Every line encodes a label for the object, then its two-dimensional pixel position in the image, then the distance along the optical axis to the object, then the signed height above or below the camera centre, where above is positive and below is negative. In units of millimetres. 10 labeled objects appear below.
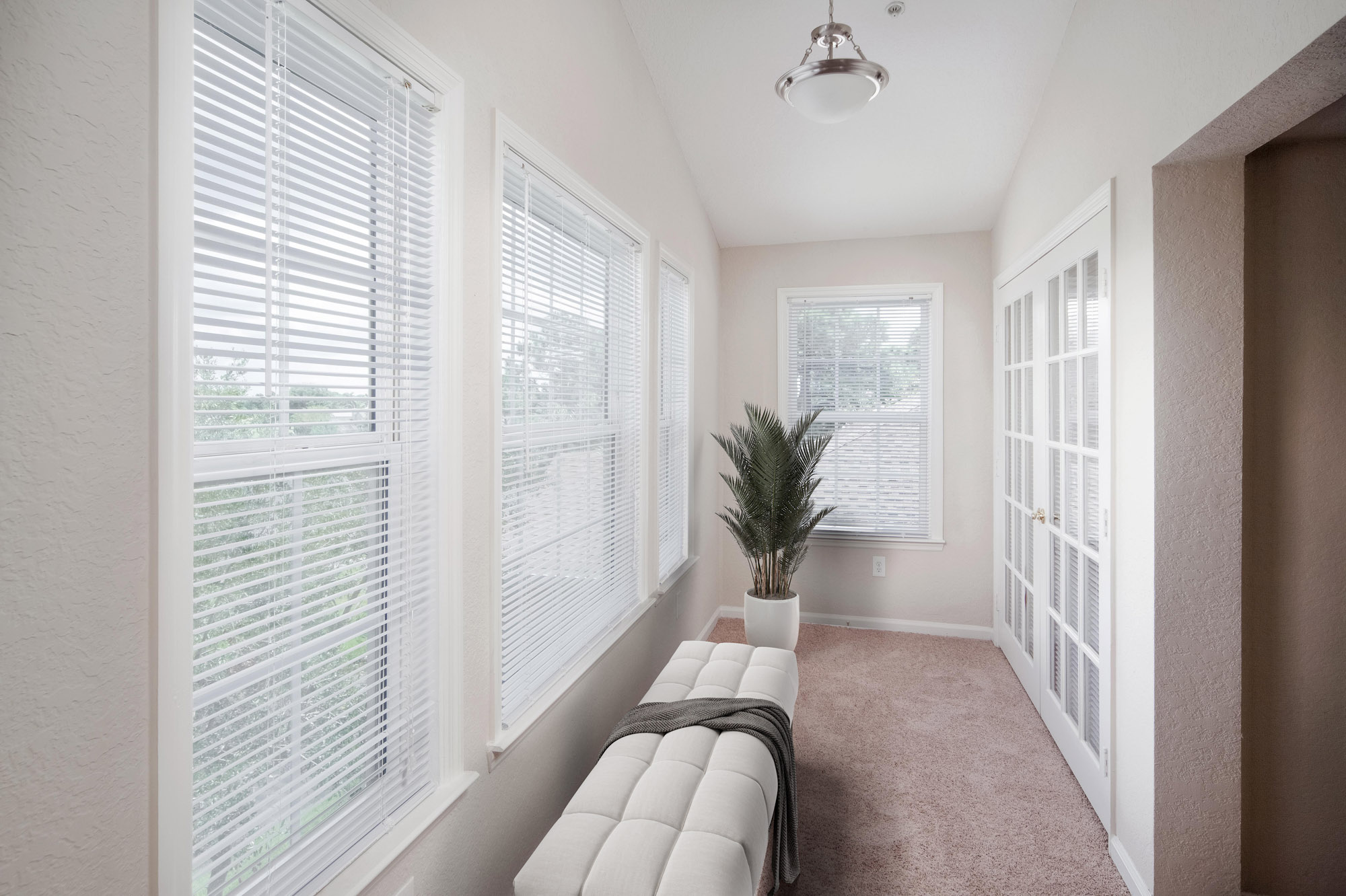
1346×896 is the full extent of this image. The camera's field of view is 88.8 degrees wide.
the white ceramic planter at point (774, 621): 3424 -840
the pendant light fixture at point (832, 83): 2002 +1108
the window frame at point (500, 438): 1619 +67
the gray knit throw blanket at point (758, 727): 1865 -753
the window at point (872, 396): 4094 +349
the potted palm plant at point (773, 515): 3393 -306
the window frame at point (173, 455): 836 -3
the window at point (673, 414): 3184 +187
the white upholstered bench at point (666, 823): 1300 -785
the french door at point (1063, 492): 2229 -151
